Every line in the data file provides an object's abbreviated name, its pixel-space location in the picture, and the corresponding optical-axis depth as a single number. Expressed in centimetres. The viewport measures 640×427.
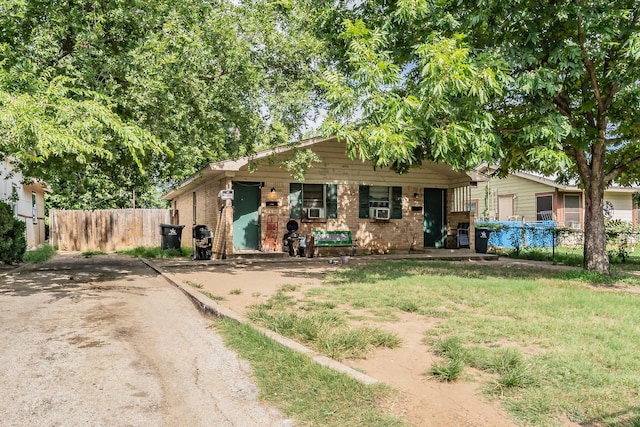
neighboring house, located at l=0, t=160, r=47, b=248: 1964
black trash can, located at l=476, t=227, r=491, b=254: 1761
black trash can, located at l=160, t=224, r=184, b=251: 1847
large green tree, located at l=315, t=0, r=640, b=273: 782
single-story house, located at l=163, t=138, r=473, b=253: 1560
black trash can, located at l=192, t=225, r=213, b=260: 1527
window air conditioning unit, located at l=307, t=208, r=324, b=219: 1633
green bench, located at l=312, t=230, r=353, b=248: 1602
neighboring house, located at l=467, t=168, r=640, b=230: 2417
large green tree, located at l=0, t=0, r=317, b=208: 633
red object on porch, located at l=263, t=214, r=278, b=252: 1579
